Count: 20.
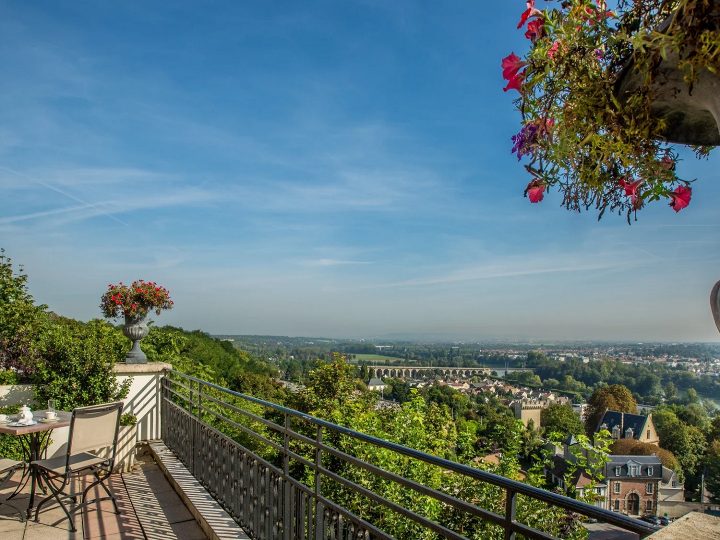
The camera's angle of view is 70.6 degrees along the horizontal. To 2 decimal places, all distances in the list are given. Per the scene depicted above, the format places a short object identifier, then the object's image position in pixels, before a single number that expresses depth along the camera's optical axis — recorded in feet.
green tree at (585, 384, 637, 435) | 107.55
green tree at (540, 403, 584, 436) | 81.15
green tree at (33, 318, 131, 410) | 17.61
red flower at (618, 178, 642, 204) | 3.62
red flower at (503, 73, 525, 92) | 3.60
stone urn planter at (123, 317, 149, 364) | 19.83
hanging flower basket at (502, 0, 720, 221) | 2.70
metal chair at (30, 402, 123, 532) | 12.08
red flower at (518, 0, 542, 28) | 3.52
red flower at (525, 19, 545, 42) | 3.48
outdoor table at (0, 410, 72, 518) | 12.49
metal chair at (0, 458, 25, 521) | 12.74
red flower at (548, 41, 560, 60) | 3.38
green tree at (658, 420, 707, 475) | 96.94
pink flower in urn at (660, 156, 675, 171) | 3.43
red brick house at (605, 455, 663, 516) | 71.97
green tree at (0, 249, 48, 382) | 28.09
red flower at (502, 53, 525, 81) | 3.54
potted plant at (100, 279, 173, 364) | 19.63
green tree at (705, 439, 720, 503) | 82.48
